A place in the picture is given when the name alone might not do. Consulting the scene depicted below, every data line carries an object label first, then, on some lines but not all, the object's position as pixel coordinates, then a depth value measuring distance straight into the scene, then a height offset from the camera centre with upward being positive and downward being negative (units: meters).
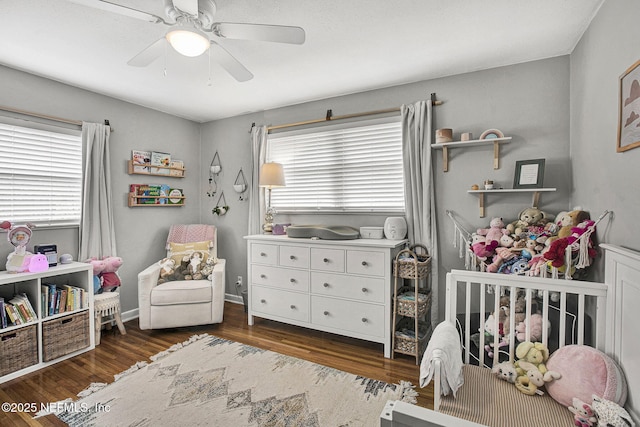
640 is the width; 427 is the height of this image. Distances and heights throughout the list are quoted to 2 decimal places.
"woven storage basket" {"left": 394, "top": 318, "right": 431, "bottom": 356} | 2.53 -1.09
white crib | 1.27 -0.59
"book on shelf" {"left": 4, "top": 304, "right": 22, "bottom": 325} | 2.30 -0.79
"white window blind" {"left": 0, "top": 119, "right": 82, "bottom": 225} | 2.65 +0.30
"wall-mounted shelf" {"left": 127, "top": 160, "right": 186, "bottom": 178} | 3.50 +0.45
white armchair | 3.02 -0.91
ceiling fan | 1.42 +0.90
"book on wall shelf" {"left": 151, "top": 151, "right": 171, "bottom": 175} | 3.70 +0.56
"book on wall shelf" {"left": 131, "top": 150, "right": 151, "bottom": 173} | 3.51 +0.54
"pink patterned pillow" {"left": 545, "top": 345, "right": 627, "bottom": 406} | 1.27 -0.71
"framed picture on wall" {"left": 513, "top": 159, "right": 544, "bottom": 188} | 2.32 +0.27
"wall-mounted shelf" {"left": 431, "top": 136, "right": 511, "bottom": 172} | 2.49 +0.54
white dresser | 2.62 -0.70
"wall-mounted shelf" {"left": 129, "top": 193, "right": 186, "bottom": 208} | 3.51 +0.09
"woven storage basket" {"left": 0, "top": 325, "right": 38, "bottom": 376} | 2.24 -1.05
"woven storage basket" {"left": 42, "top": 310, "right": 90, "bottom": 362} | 2.48 -1.06
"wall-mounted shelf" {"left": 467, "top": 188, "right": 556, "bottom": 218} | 2.30 +0.13
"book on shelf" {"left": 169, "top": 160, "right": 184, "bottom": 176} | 3.90 +0.50
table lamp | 3.28 +0.35
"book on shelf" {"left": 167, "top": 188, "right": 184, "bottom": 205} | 3.90 +0.14
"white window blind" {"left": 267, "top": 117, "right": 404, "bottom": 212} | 3.06 +0.43
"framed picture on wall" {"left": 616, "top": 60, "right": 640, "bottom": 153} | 1.36 +0.45
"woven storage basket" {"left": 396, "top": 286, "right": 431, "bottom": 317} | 2.56 -0.79
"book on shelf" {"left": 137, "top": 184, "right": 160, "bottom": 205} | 3.59 +0.17
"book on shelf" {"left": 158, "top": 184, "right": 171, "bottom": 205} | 3.80 +0.17
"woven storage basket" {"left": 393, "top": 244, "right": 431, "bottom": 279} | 2.55 -0.47
